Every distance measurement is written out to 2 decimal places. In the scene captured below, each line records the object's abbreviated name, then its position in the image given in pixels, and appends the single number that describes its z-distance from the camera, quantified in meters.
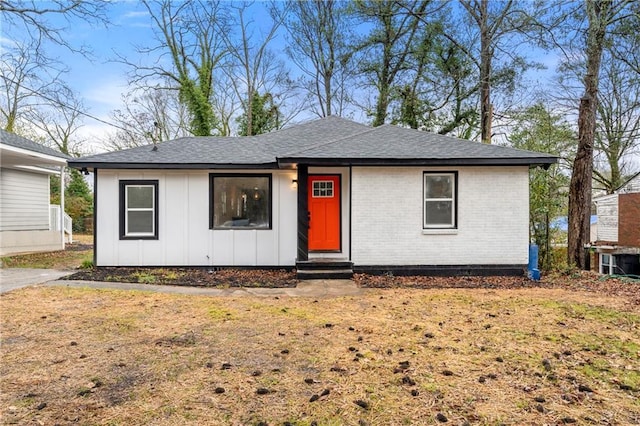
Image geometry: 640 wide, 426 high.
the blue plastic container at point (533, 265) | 8.84
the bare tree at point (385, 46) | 19.22
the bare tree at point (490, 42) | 14.54
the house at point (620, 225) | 12.84
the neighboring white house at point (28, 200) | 12.46
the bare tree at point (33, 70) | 11.14
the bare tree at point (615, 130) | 16.55
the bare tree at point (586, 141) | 9.88
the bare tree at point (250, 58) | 24.48
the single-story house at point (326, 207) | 8.95
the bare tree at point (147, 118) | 24.23
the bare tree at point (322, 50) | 22.24
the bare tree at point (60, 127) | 23.31
